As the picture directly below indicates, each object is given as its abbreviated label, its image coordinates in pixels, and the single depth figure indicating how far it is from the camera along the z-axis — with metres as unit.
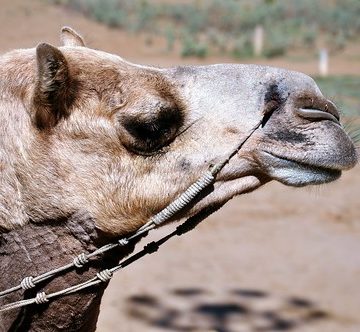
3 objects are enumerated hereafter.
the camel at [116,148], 2.32
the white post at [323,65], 20.98
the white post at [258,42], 26.62
